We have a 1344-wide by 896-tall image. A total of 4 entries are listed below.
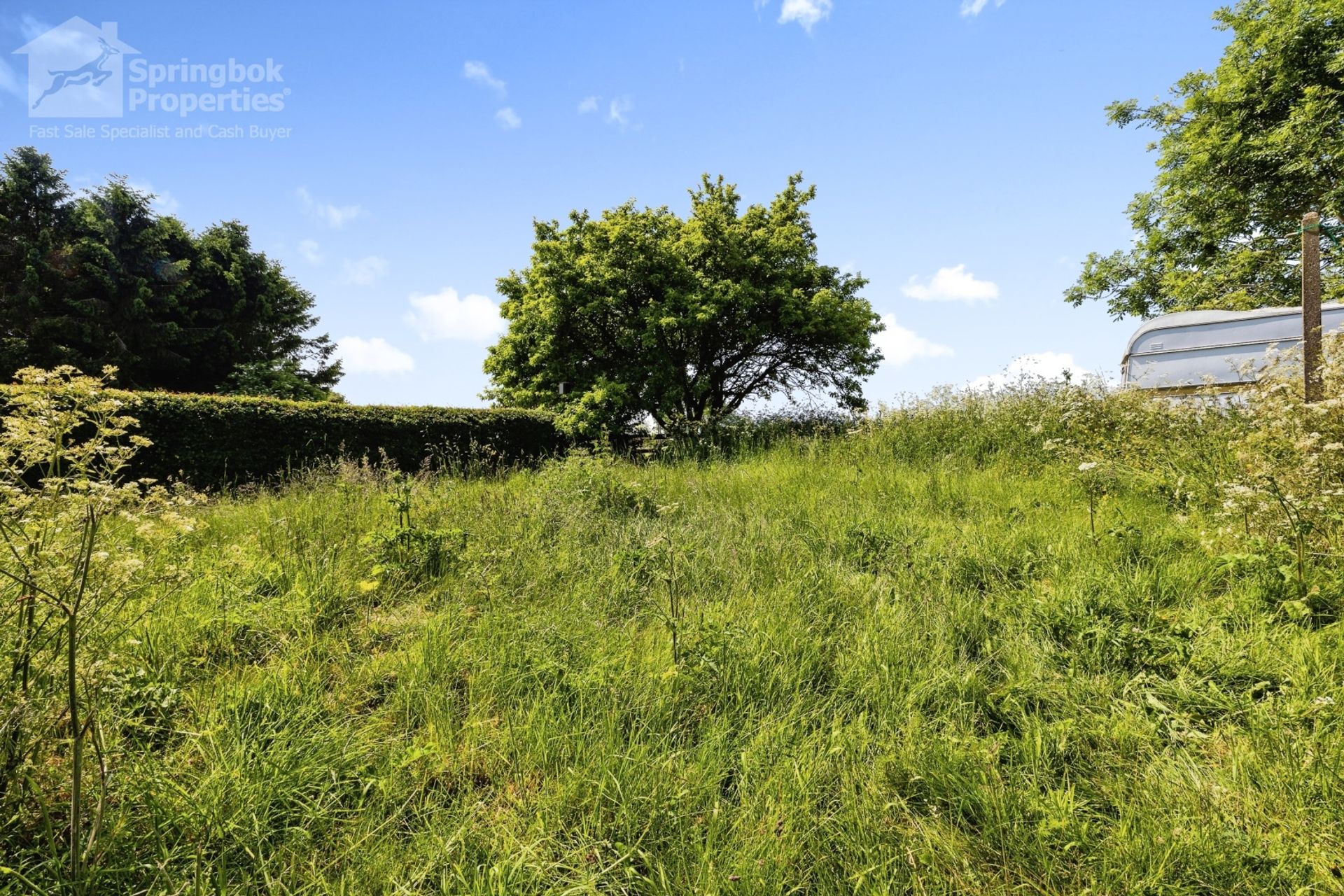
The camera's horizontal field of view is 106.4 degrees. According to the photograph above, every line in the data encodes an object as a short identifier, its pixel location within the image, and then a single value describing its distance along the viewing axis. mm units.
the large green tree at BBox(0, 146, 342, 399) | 16984
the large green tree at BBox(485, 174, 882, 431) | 11297
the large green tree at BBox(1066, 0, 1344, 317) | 11000
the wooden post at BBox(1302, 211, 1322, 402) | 3598
